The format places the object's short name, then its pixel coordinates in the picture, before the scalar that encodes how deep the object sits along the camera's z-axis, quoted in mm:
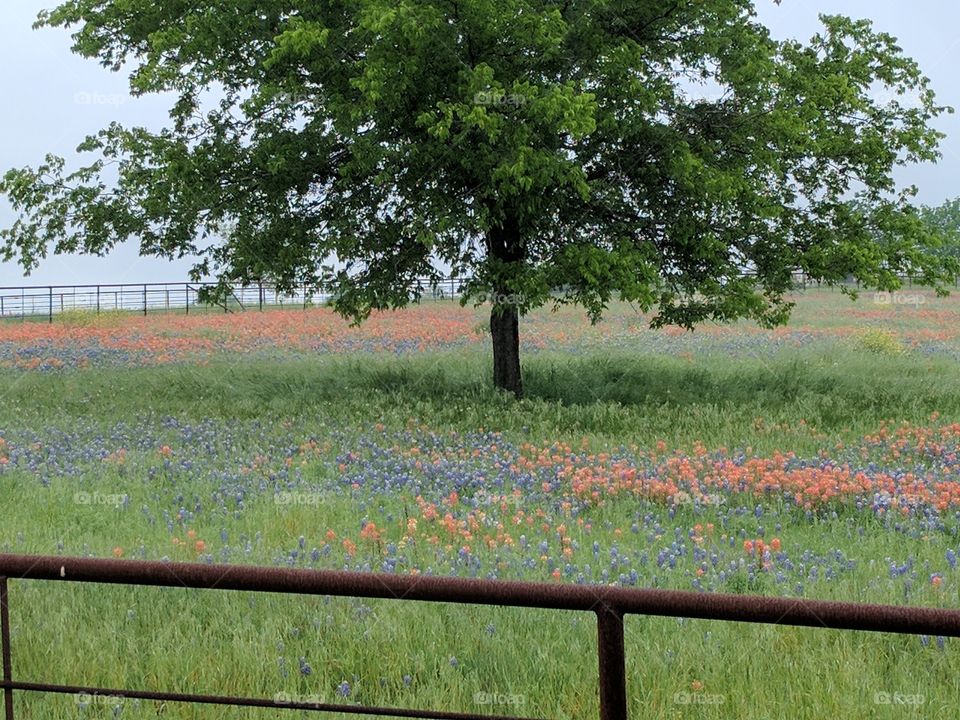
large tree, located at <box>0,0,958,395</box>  16156
